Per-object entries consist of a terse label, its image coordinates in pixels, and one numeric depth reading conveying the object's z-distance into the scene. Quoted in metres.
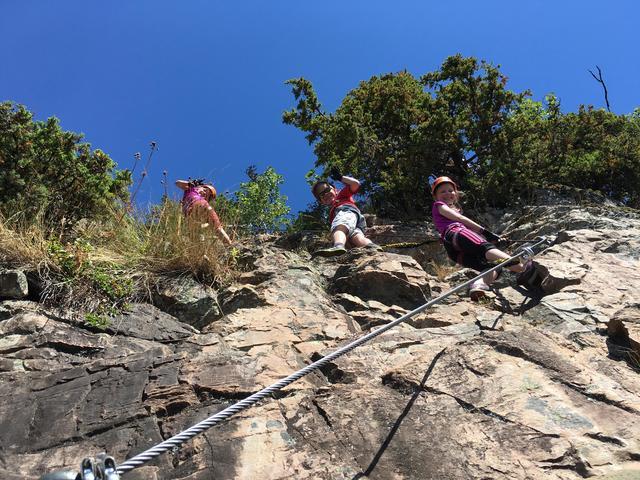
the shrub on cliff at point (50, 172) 6.32
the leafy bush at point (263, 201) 12.12
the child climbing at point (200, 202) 6.65
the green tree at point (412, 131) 10.74
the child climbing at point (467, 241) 6.10
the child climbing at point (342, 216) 7.44
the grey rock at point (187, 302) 5.38
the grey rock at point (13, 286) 4.91
